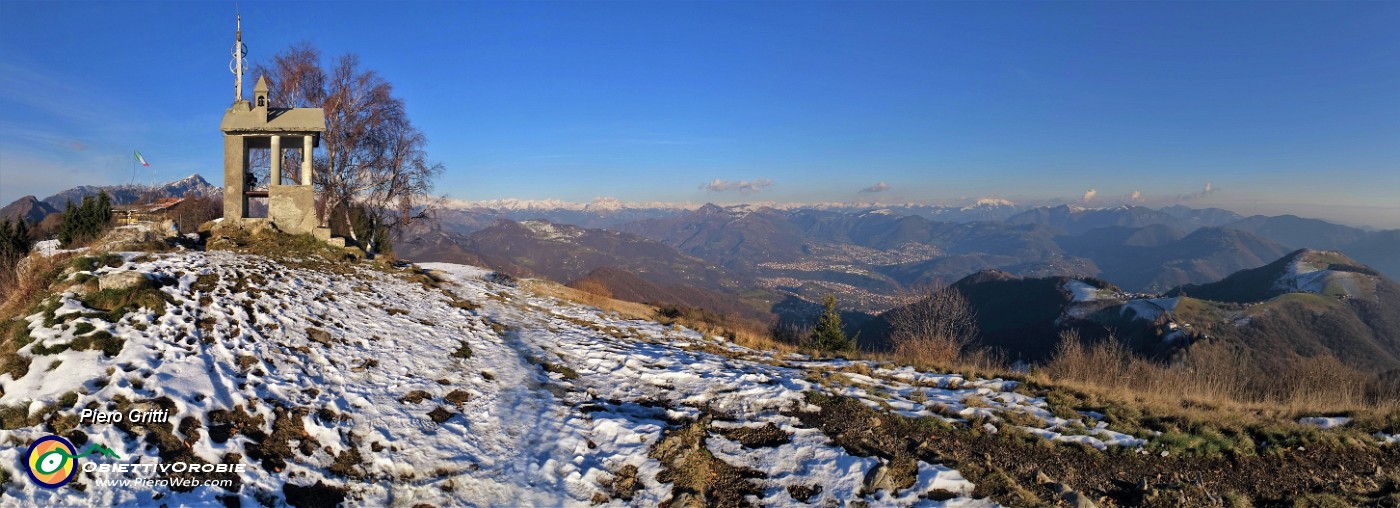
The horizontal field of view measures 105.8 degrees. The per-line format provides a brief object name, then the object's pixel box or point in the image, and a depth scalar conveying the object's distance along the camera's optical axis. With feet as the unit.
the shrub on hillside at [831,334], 76.43
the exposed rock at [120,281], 34.68
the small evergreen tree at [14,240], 81.69
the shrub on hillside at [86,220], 90.02
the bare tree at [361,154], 91.66
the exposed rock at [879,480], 23.39
